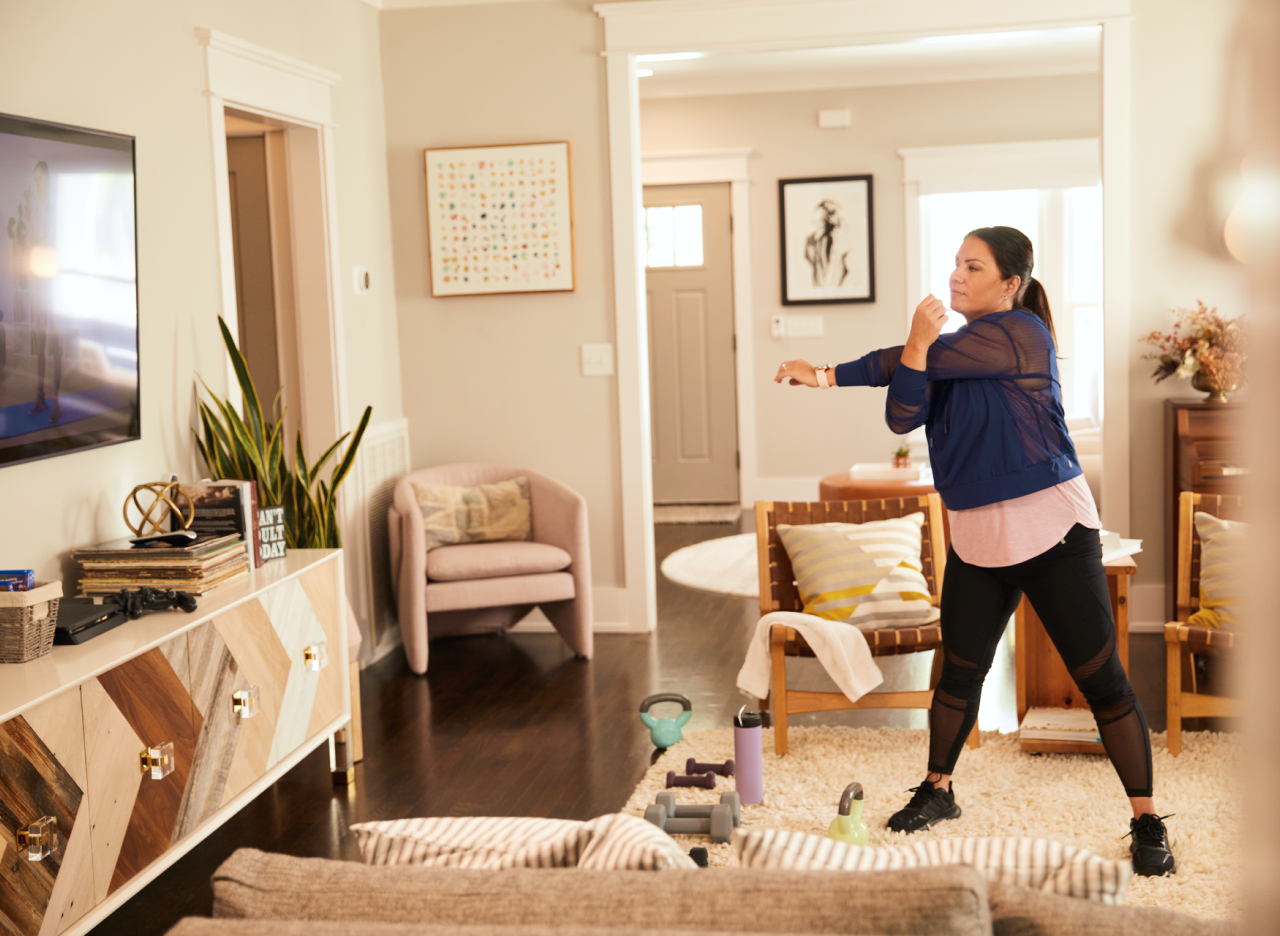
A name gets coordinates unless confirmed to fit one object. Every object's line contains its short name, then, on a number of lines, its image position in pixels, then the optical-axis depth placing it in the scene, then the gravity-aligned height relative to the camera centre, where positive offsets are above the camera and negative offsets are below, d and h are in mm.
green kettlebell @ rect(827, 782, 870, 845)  2602 -1039
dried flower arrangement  4254 -36
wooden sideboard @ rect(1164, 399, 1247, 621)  4289 -379
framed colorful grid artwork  4871 +619
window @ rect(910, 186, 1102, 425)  7535 +687
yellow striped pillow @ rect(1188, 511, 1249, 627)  3195 -623
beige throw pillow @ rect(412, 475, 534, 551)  4703 -582
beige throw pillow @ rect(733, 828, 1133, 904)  1165 -521
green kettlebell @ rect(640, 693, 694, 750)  3471 -1066
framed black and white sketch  7535 +747
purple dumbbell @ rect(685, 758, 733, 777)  3273 -1134
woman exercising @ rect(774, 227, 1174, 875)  2547 -257
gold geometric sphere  3037 -343
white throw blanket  3293 -832
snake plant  3520 -270
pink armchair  4461 -800
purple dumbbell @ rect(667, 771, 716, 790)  3172 -1135
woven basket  2268 -465
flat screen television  2609 +219
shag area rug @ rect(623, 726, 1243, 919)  2654 -1148
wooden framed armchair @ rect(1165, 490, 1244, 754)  3195 -910
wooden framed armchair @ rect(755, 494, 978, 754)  3373 -738
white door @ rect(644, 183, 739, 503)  7801 +118
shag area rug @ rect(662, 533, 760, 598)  5742 -1080
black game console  2420 -500
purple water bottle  3045 -1035
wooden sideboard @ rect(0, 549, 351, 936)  2059 -740
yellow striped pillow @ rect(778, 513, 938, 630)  3512 -659
